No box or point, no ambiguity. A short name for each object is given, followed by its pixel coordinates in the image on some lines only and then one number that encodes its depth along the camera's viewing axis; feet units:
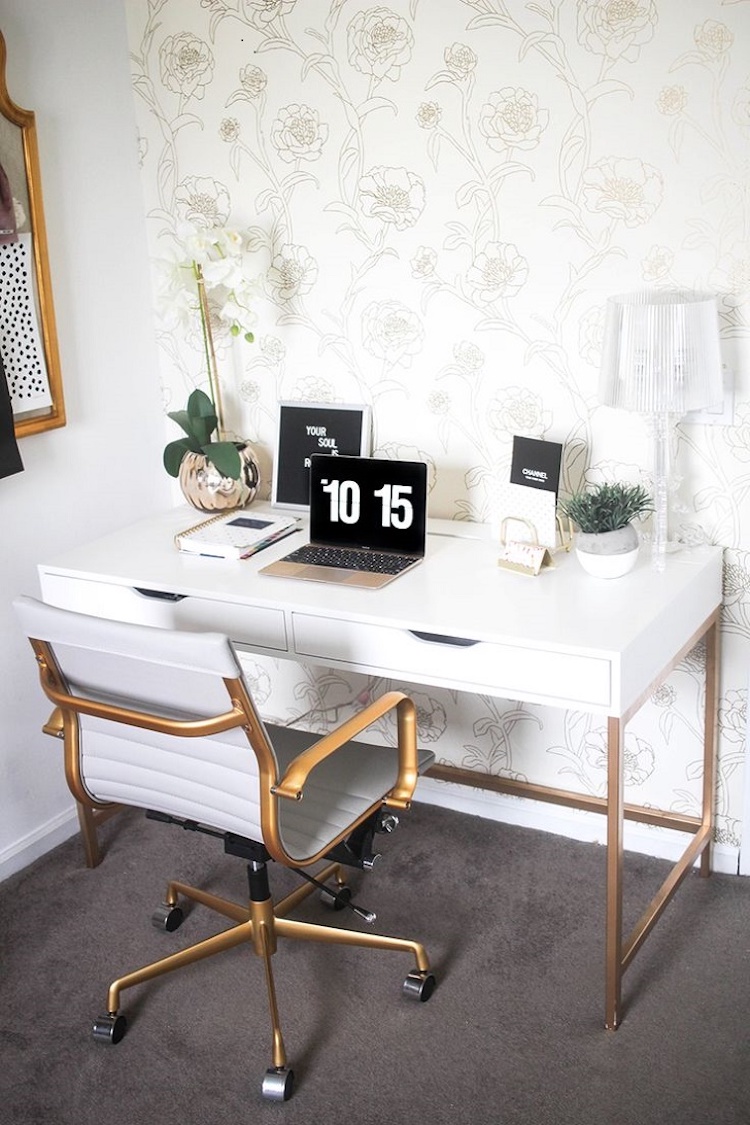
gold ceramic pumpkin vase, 9.09
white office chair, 6.05
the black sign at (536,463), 7.75
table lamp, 6.98
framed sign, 8.91
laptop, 7.97
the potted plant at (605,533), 7.34
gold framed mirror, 8.22
